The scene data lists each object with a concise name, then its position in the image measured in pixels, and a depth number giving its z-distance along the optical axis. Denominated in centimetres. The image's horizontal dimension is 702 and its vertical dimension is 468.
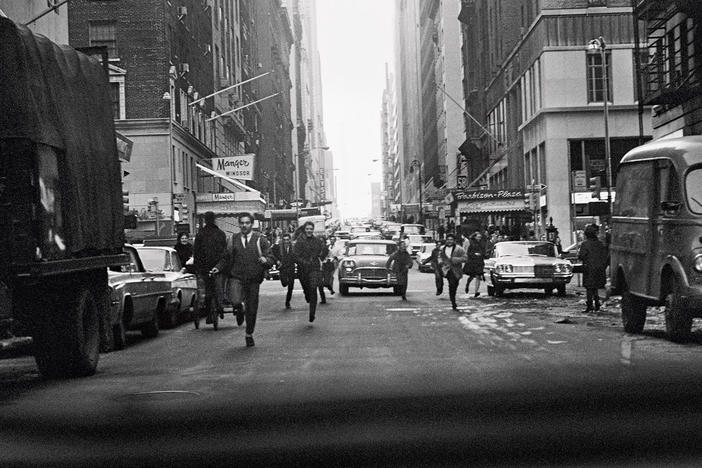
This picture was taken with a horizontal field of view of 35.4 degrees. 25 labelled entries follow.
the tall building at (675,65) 3106
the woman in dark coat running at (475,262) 2902
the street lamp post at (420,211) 11775
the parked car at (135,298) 1520
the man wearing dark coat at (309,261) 1961
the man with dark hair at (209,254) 1923
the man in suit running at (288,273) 2613
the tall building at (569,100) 5269
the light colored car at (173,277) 1947
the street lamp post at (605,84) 4183
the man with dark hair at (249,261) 1538
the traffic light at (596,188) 2688
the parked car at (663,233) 1443
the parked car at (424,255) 5377
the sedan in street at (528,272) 2830
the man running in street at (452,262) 2413
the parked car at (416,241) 6493
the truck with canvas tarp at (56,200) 1012
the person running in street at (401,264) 2961
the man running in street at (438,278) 3034
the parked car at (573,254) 3643
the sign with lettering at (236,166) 5978
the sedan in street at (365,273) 3166
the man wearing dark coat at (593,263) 2153
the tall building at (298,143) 19075
